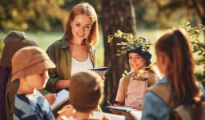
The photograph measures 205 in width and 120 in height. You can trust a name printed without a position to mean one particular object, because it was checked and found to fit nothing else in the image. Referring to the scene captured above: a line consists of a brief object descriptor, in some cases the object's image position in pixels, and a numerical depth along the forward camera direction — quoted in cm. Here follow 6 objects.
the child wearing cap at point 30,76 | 230
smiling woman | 352
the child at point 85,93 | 212
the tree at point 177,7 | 1127
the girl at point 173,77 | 202
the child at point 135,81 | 347
